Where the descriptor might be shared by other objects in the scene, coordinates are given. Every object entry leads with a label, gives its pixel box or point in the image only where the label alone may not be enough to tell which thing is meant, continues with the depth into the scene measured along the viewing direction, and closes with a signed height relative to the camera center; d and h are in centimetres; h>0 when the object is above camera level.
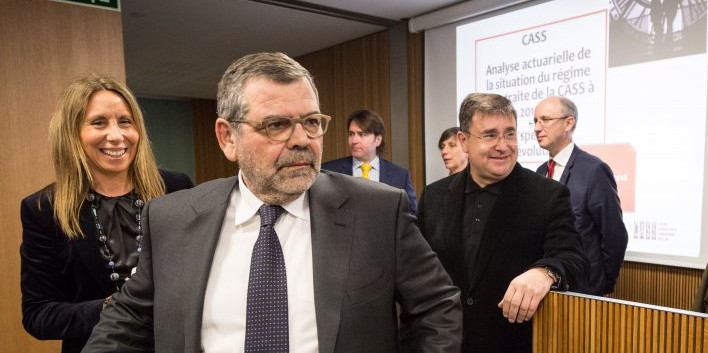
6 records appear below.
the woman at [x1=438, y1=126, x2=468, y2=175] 378 -5
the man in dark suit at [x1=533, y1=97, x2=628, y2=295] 263 -40
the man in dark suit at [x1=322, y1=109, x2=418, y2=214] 369 -7
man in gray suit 102 -25
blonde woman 148 -21
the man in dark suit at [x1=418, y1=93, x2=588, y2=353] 162 -28
